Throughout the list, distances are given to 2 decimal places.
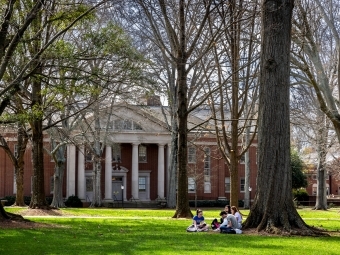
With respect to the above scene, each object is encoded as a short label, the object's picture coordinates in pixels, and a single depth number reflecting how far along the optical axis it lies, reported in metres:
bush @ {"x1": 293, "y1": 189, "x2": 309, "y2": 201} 66.19
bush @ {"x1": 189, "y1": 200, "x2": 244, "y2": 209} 60.88
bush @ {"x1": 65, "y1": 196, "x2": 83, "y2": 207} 54.16
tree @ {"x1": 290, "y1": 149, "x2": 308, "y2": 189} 67.69
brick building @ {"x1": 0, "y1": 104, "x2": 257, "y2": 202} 59.38
